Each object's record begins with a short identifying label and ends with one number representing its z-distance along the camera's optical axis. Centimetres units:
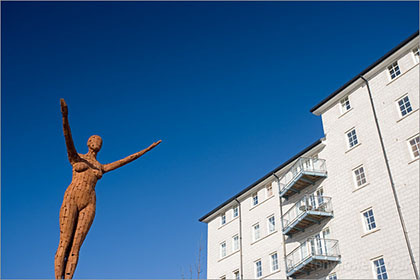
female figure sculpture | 607
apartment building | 2378
